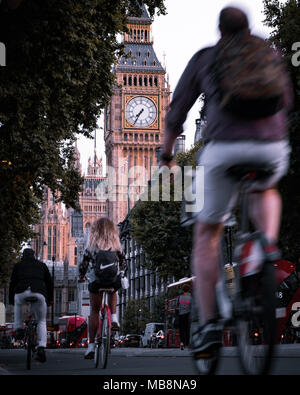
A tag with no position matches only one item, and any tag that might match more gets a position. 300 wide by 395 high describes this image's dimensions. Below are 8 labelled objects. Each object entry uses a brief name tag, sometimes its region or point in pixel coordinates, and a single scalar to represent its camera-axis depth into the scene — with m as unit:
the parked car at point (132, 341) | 58.50
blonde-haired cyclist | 8.82
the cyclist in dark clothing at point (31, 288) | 10.55
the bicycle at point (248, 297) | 3.59
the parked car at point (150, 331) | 53.32
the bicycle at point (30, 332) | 10.43
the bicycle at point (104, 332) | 8.70
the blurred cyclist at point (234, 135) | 3.80
